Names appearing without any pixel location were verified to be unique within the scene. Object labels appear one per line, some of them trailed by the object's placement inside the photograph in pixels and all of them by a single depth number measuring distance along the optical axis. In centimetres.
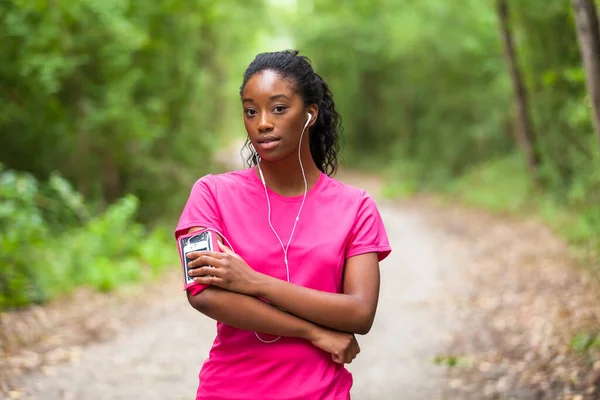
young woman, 200
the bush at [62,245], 756
